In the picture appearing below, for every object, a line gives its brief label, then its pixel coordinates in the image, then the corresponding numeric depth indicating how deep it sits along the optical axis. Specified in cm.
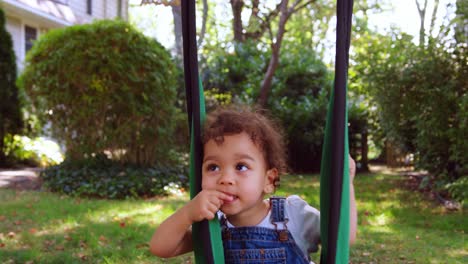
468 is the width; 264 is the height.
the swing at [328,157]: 142
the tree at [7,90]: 837
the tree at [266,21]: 695
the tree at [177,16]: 511
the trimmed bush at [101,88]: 635
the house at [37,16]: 1151
